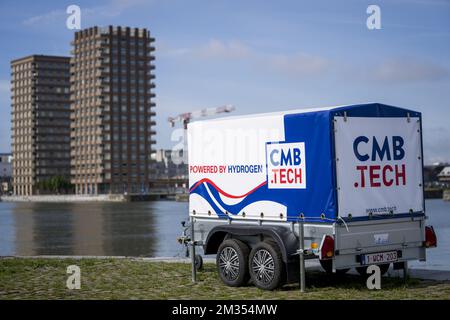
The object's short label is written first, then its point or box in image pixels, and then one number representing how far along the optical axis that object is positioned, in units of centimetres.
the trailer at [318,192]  1323
